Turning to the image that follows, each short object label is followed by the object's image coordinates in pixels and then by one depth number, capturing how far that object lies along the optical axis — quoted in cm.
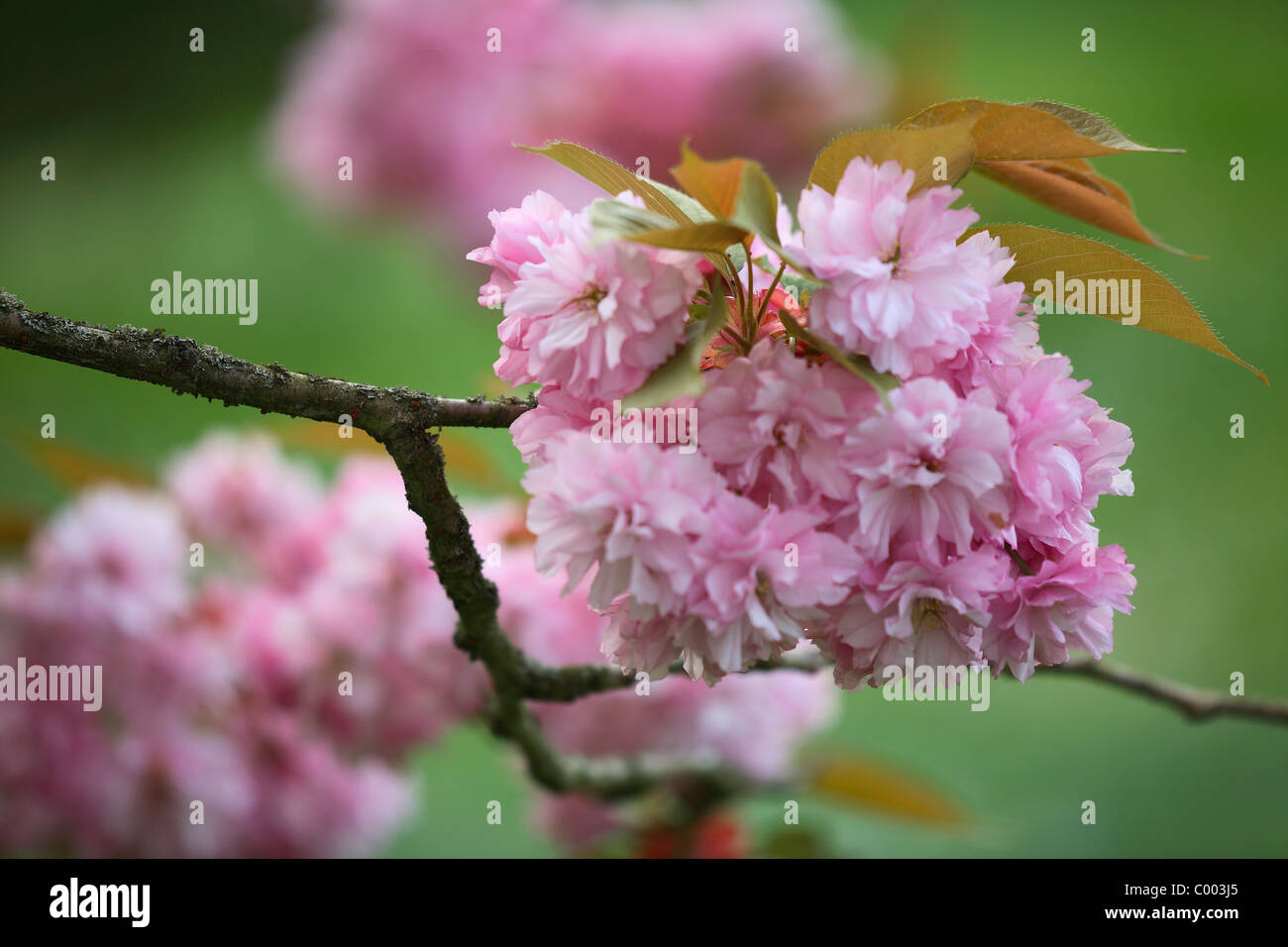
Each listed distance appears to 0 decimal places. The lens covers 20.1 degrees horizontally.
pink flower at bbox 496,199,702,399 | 93
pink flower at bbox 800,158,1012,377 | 92
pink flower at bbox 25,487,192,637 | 152
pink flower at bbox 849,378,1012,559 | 92
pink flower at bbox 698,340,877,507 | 92
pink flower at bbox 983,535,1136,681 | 95
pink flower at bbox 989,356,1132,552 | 93
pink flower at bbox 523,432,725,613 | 92
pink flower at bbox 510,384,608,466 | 95
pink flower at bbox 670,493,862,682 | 92
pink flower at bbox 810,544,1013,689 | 93
